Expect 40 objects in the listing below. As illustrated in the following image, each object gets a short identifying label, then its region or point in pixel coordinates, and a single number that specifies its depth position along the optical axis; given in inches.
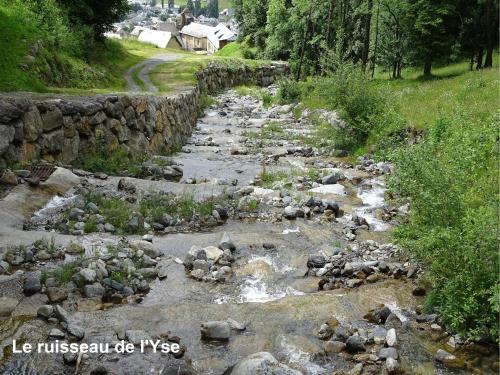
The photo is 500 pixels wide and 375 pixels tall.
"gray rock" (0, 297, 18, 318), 299.3
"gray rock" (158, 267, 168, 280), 388.8
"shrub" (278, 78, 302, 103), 1600.6
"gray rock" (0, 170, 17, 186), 502.1
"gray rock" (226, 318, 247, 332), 314.5
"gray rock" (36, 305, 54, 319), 300.7
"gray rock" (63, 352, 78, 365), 264.2
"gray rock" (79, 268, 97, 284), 349.7
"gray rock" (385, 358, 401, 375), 270.3
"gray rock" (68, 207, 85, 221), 477.1
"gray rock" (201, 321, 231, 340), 304.3
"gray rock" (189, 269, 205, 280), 392.8
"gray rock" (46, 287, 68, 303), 324.5
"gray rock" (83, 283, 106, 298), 341.1
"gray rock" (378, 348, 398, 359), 280.8
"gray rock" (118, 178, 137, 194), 581.7
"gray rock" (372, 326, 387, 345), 299.3
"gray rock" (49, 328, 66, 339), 281.9
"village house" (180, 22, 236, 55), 4640.8
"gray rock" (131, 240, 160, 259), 421.7
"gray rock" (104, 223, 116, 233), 466.6
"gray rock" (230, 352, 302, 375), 259.1
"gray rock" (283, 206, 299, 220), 546.0
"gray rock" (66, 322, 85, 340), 286.2
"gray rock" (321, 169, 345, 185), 683.4
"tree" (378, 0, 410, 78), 1323.8
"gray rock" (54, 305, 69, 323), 298.8
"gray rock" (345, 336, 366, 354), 290.8
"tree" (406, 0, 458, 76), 1194.0
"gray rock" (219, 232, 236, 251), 443.2
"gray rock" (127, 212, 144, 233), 482.9
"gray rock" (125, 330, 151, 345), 289.6
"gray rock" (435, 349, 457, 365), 281.7
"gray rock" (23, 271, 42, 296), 325.1
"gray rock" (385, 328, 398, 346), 293.3
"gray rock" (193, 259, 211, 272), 406.6
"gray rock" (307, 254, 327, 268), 416.2
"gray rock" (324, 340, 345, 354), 293.0
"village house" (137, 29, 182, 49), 4451.5
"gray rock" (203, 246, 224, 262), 423.8
